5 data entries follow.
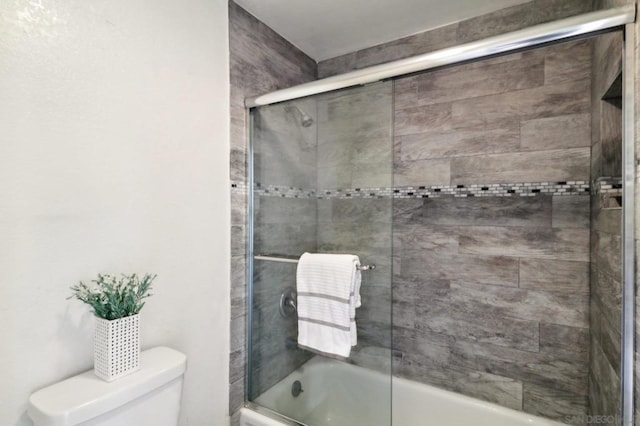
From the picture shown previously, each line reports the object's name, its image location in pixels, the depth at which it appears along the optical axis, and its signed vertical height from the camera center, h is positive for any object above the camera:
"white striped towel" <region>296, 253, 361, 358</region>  1.42 -0.42
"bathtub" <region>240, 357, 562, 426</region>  1.49 -1.01
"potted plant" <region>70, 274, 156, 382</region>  0.96 -0.37
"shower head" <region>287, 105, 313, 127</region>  1.59 +0.49
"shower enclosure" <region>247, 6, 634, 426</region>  1.44 -0.10
